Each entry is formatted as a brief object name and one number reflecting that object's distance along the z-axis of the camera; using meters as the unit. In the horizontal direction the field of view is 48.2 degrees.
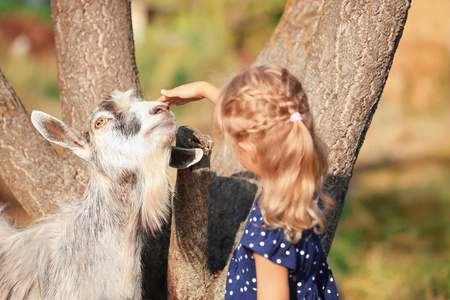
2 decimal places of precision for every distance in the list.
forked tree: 2.62
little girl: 1.99
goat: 2.44
